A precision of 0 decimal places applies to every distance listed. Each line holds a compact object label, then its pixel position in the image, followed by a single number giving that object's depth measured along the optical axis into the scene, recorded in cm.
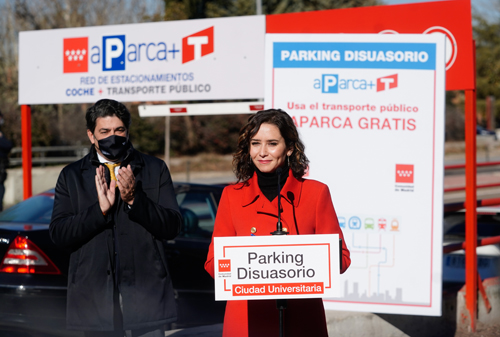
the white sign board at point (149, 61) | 627
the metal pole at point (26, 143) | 734
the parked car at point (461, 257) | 742
